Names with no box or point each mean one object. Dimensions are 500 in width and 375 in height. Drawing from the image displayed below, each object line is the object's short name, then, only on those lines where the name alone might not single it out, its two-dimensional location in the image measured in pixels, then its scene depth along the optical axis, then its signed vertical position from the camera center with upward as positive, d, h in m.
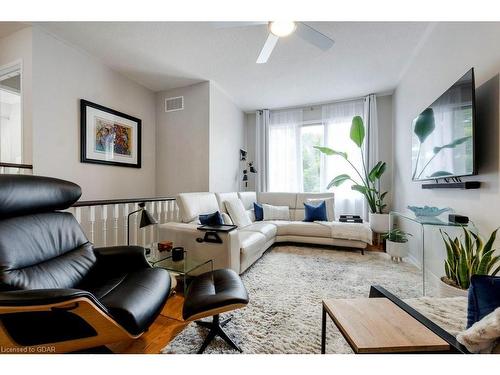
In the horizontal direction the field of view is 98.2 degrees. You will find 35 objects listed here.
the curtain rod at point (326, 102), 3.94 +1.69
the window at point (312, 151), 4.18 +0.73
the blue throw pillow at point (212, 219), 2.40 -0.37
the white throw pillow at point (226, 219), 2.73 -0.41
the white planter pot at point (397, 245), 2.78 -0.75
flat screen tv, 1.57 +0.46
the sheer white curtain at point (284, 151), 4.58 +0.77
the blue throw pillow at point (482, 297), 0.75 -0.39
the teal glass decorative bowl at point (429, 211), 1.96 -0.23
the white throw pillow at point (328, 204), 3.74 -0.30
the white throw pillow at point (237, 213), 3.11 -0.39
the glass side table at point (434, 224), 1.67 -0.30
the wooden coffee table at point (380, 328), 0.75 -0.55
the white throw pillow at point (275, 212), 3.92 -0.47
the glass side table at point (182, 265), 1.79 -0.68
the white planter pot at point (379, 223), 3.42 -0.58
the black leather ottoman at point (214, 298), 1.19 -0.65
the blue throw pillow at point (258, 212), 3.87 -0.46
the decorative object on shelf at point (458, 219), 1.67 -0.26
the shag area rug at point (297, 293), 1.33 -0.97
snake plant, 1.36 -0.49
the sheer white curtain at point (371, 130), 3.95 +1.04
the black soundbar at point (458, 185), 1.60 +0.01
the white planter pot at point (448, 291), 1.45 -0.72
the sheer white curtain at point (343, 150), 4.12 +0.69
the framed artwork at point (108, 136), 2.69 +0.70
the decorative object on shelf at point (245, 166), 4.57 +0.45
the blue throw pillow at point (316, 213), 3.63 -0.44
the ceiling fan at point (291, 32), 1.69 +1.28
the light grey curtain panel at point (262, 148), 4.74 +0.85
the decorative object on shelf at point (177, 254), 1.91 -0.60
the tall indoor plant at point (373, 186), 3.45 +0.01
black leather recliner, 0.89 -0.49
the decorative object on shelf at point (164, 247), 2.07 -0.58
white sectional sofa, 2.14 -0.58
